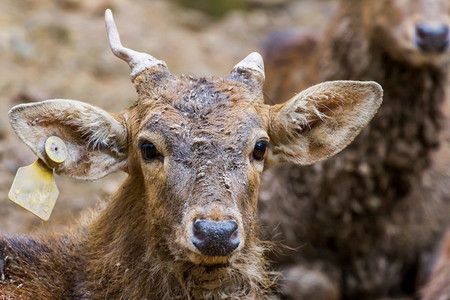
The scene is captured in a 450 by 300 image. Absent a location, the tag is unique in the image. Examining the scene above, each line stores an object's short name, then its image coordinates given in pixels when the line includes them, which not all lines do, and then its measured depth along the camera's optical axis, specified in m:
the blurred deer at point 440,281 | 16.33
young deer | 10.67
